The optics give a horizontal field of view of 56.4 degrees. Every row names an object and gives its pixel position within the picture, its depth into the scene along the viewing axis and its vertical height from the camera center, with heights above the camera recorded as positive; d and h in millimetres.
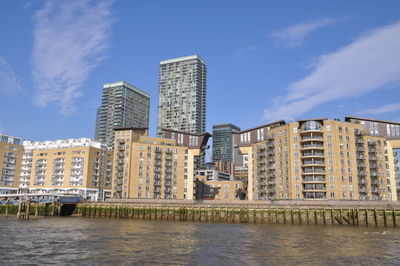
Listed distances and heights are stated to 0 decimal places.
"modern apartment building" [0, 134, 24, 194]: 186375 +17098
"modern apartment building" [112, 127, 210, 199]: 152000 +14217
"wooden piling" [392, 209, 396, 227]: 85881 -3043
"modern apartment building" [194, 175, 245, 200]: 197125 +4780
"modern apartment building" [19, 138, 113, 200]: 177750 +14677
